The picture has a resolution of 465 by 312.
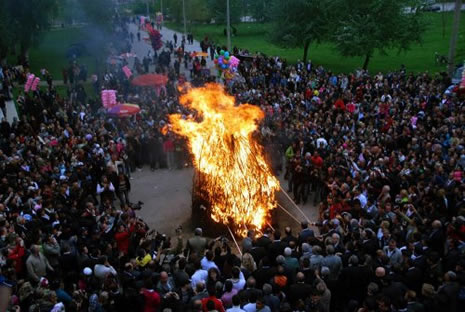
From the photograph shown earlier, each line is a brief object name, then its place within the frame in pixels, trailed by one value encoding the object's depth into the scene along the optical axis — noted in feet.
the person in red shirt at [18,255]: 32.50
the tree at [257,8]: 203.41
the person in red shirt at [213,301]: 26.37
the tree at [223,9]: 206.59
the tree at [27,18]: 115.75
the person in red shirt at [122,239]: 36.32
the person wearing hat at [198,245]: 35.24
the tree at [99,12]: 134.31
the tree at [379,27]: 97.71
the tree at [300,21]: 113.70
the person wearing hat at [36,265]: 32.19
